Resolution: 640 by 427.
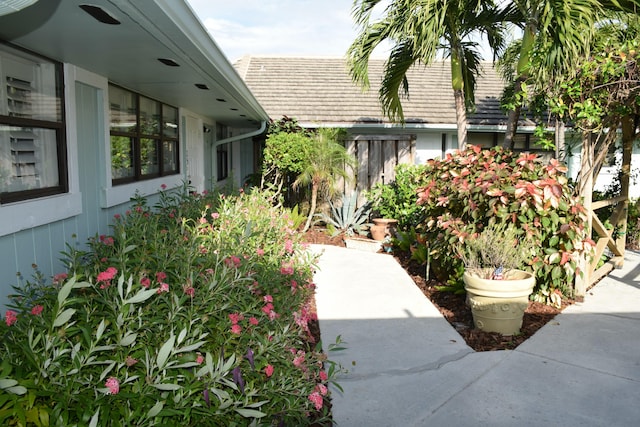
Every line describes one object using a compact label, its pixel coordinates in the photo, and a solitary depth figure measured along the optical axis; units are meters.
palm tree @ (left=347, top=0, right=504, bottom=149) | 6.69
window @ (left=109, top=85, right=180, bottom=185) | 4.98
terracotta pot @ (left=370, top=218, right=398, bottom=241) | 9.35
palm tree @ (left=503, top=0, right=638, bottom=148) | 5.29
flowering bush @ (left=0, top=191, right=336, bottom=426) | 1.72
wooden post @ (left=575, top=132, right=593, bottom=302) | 5.64
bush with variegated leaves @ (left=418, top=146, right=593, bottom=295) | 5.16
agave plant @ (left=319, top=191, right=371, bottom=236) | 9.89
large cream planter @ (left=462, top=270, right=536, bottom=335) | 4.60
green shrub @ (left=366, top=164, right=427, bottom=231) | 8.80
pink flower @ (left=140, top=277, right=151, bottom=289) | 2.32
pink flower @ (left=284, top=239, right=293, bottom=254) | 4.22
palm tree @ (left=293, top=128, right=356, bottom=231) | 9.33
